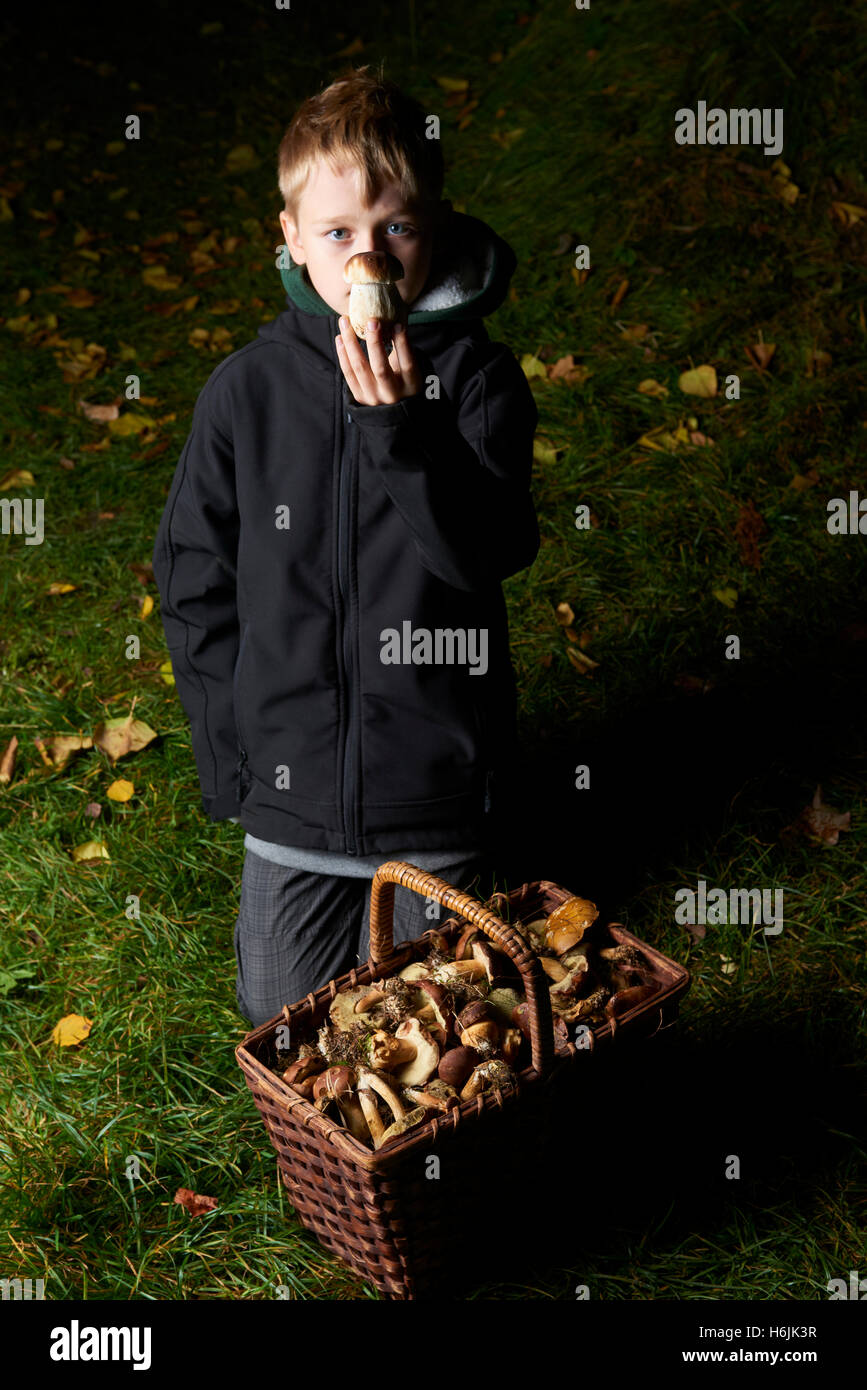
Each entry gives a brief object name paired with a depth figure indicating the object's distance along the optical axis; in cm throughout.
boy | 225
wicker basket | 198
